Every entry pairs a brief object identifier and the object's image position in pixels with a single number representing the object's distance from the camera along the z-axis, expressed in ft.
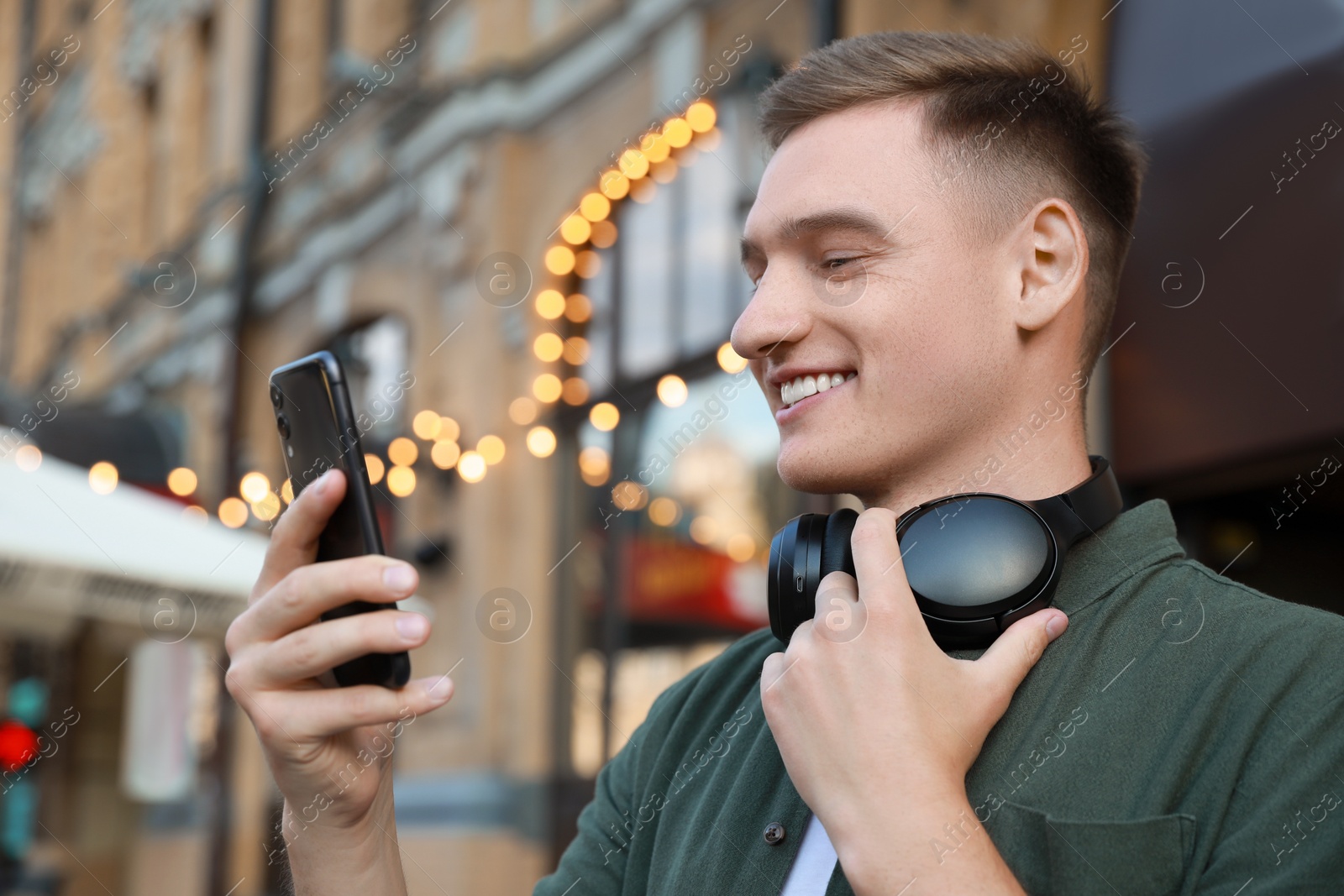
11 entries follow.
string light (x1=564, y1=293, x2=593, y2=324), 23.27
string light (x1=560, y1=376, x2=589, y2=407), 22.97
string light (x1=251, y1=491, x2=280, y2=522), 28.66
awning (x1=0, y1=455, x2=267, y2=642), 12.96
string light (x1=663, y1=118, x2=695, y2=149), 20.35
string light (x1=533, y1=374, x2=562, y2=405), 22.97
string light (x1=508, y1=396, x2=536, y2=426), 23.08
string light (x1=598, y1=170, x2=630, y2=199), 22.15
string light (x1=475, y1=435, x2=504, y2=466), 23.49
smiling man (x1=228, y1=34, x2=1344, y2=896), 3.48
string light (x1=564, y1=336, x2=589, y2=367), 23.15
